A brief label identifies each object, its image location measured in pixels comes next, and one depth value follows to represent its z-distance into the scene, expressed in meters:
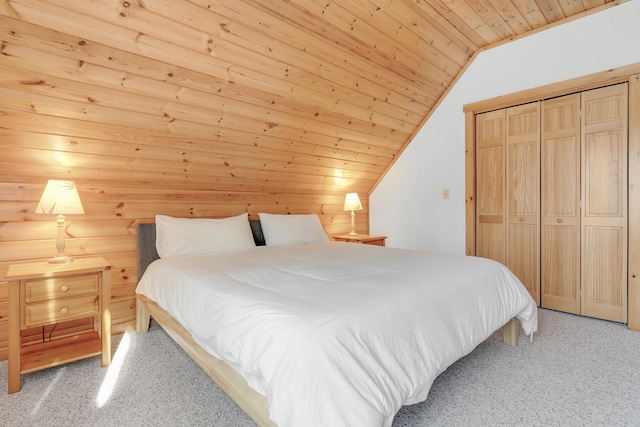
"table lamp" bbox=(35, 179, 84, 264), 1.94
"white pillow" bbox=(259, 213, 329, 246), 3.11
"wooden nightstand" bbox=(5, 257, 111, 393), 1.72
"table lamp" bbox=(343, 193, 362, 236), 3.91
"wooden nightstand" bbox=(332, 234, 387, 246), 3.69
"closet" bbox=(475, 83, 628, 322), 2.62
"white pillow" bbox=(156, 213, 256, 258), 2.50
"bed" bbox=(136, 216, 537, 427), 1.01
